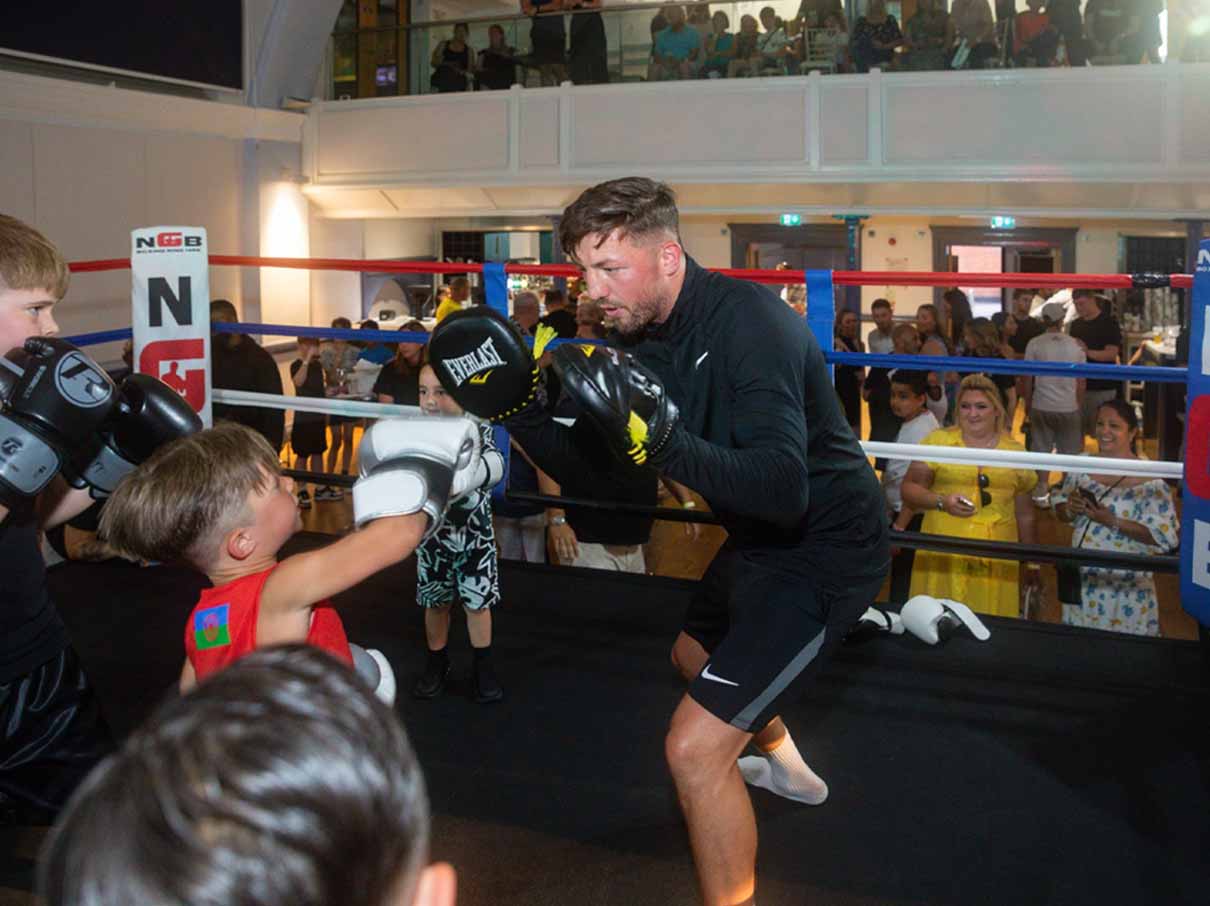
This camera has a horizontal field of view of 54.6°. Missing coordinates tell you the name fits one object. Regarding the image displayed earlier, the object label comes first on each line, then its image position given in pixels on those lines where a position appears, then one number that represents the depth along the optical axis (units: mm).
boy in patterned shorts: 2732
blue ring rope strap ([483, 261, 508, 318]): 3178
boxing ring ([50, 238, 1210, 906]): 1991
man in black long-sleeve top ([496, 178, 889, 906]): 1633
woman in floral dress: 3088
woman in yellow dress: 3273
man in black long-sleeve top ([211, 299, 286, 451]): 4973
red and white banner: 3275
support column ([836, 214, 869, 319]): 8977
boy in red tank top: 1294
